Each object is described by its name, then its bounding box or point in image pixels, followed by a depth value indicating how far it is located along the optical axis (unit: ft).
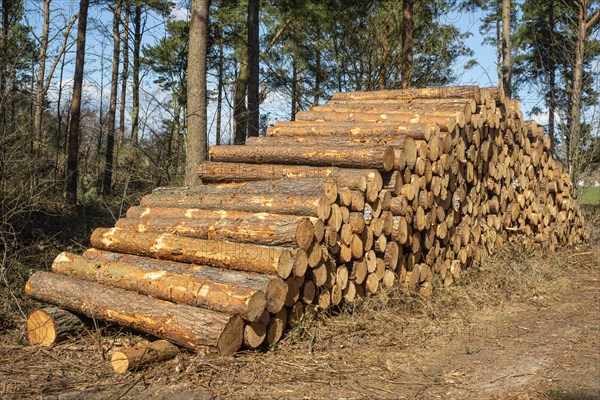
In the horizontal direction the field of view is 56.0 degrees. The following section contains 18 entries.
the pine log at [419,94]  28.04
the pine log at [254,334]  16.43
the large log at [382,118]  25.79
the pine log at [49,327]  18.16
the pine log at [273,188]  19.53
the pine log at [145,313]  15.74
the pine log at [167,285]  16.06
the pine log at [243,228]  17.81
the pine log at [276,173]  21.15
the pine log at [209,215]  18.53
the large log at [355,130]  24.26
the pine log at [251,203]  19.03
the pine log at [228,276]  16.76
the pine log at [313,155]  22.09
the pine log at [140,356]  15.11
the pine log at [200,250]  17.30
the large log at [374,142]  22.65
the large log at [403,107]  27.09
